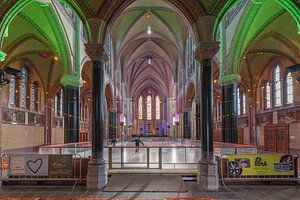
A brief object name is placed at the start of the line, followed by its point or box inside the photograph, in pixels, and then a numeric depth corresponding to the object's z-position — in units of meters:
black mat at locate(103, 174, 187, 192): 8.09
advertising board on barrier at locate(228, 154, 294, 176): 9.01
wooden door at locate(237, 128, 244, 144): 25.02
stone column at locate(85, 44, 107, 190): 8.50
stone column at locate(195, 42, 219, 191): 8.40
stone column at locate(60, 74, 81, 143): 14.30
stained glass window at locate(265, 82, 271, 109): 20.81
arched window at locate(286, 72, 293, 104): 17.65
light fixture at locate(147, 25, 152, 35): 24.92
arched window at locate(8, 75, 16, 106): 17.12
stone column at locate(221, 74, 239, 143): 13.85
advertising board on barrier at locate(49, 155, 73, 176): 9.19
